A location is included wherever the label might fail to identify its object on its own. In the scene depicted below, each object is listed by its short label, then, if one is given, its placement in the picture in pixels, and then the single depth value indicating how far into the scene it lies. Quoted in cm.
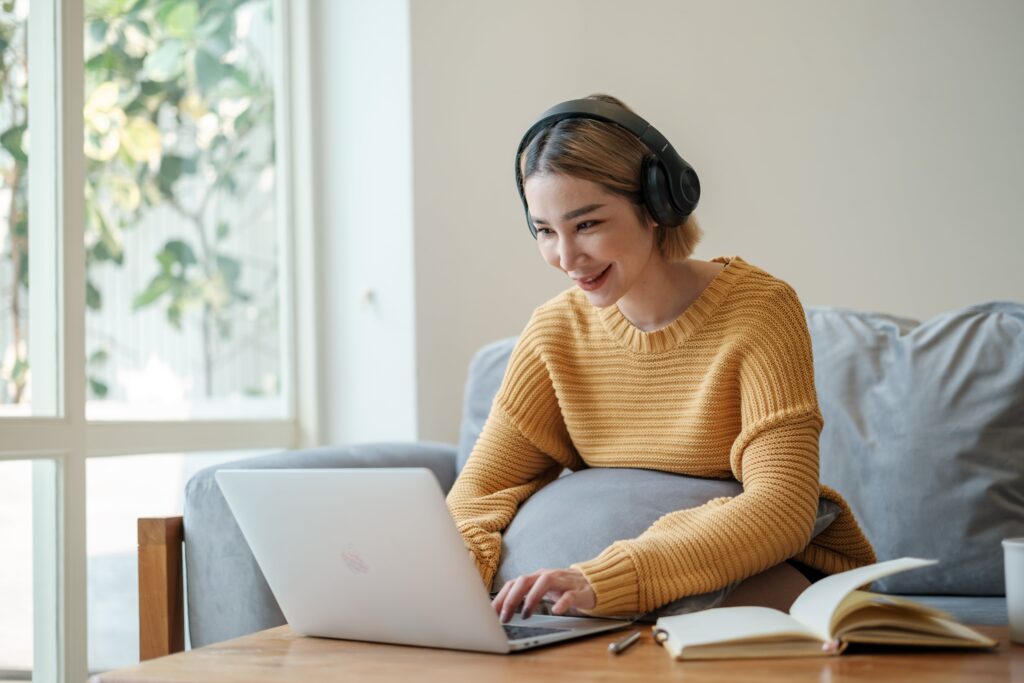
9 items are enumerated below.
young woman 119
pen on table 95
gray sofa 159
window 194
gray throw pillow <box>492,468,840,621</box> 130
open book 90
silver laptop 93
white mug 97
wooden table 85
